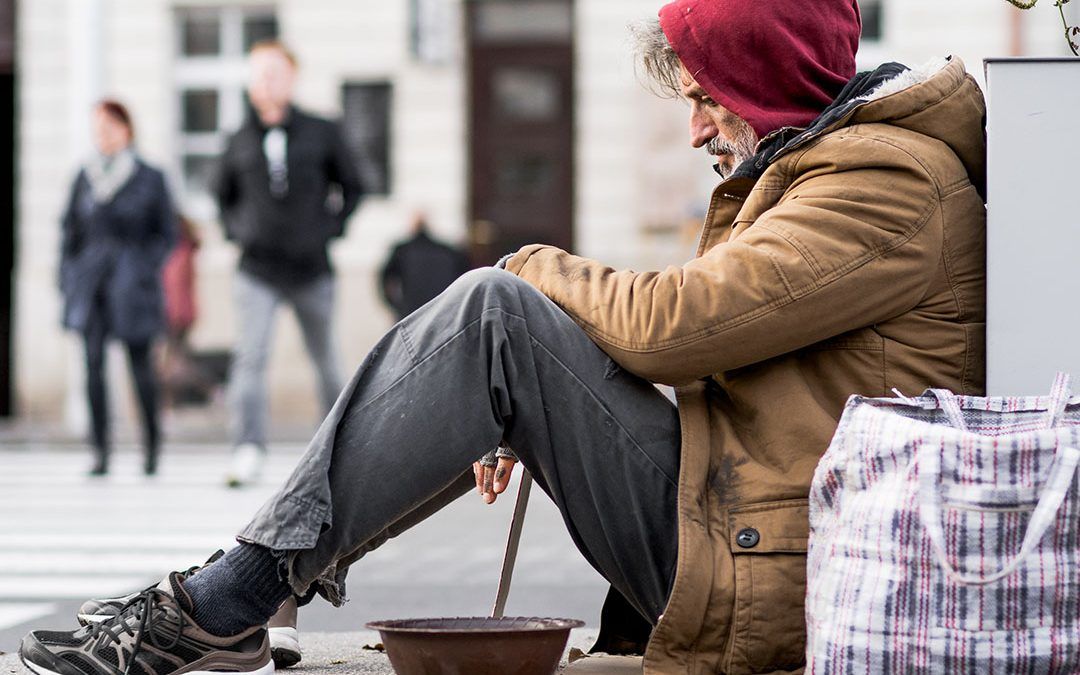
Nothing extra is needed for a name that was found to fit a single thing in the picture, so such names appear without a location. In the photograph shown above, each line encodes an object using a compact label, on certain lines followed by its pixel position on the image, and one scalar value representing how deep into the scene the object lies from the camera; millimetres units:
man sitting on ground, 5226
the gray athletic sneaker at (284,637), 6439
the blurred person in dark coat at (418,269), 26606
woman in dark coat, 18313
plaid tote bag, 4612
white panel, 5439
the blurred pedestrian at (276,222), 16615
